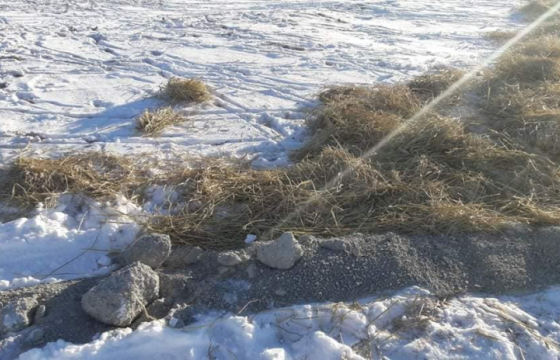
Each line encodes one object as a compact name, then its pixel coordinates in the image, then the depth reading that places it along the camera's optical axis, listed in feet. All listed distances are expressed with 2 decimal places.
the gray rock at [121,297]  8.09
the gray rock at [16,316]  7.98
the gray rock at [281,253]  9.29
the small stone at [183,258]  9.72
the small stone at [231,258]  9.36
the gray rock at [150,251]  9.45
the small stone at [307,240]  9.82
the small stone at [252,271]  9.21
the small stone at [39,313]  8.19
